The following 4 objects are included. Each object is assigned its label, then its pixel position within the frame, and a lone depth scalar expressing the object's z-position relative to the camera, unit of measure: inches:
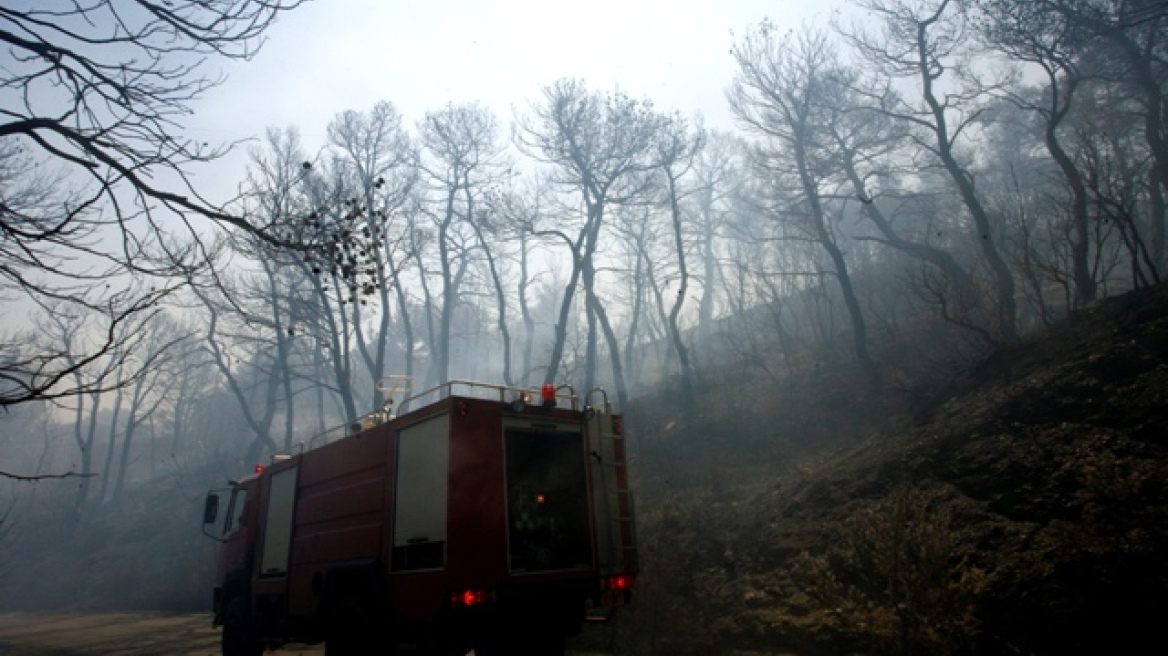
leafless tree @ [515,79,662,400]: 927.7
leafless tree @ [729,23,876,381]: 807.7
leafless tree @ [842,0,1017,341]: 621.3
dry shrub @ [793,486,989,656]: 236.7
